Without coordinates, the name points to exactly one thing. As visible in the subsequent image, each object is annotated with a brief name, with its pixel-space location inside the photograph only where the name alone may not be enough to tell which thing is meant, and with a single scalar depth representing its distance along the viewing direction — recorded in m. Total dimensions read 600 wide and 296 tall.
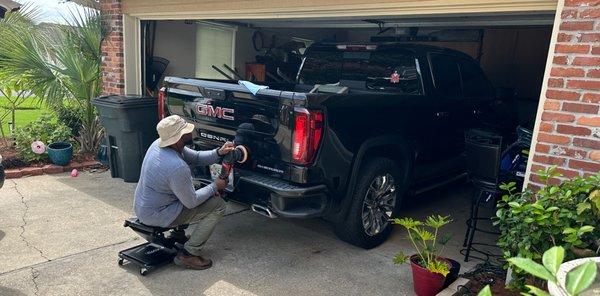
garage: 3.02
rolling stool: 3.59
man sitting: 3.42
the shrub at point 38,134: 6.31
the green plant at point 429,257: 3.25
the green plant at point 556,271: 1.32
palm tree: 6.03
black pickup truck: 3.52
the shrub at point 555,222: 2.61
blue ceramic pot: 6.27
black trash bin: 5.63
